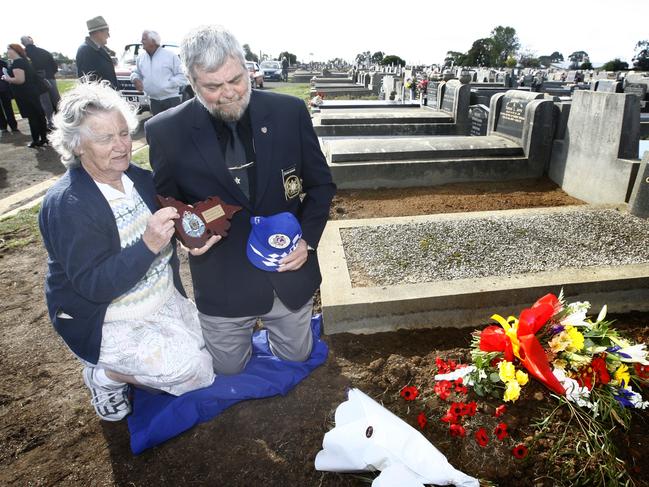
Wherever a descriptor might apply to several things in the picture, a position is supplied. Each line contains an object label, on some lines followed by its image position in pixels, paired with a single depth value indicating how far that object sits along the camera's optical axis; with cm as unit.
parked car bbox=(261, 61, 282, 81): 3816
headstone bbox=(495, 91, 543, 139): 699
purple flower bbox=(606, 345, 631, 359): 219
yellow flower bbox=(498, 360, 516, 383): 209
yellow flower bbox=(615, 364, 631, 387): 215
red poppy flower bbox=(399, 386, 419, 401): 228
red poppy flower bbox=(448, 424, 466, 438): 202
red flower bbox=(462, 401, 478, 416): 206
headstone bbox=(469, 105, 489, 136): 856
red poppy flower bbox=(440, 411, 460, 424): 206
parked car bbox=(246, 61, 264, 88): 1852
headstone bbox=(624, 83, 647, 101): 1172
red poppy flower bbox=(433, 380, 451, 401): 219
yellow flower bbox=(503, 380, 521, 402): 205
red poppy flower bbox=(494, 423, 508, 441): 197
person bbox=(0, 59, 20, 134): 1090
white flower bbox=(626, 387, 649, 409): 210
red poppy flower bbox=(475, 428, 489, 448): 196
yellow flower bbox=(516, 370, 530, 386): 209
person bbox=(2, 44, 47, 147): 895
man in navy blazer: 212
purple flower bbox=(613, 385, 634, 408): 214
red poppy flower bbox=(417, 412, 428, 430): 211
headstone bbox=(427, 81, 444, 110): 1177
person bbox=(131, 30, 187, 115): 694
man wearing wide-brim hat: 670
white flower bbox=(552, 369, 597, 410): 207
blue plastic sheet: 233
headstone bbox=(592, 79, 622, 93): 1038
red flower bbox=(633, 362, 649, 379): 226
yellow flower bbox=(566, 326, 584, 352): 212
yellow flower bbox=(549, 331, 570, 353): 214
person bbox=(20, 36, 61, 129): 955
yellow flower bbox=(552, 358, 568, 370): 214
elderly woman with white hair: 202
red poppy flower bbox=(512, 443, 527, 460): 192
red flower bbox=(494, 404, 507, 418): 204
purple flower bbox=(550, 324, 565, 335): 217
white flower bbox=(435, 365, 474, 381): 224
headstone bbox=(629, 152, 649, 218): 450
